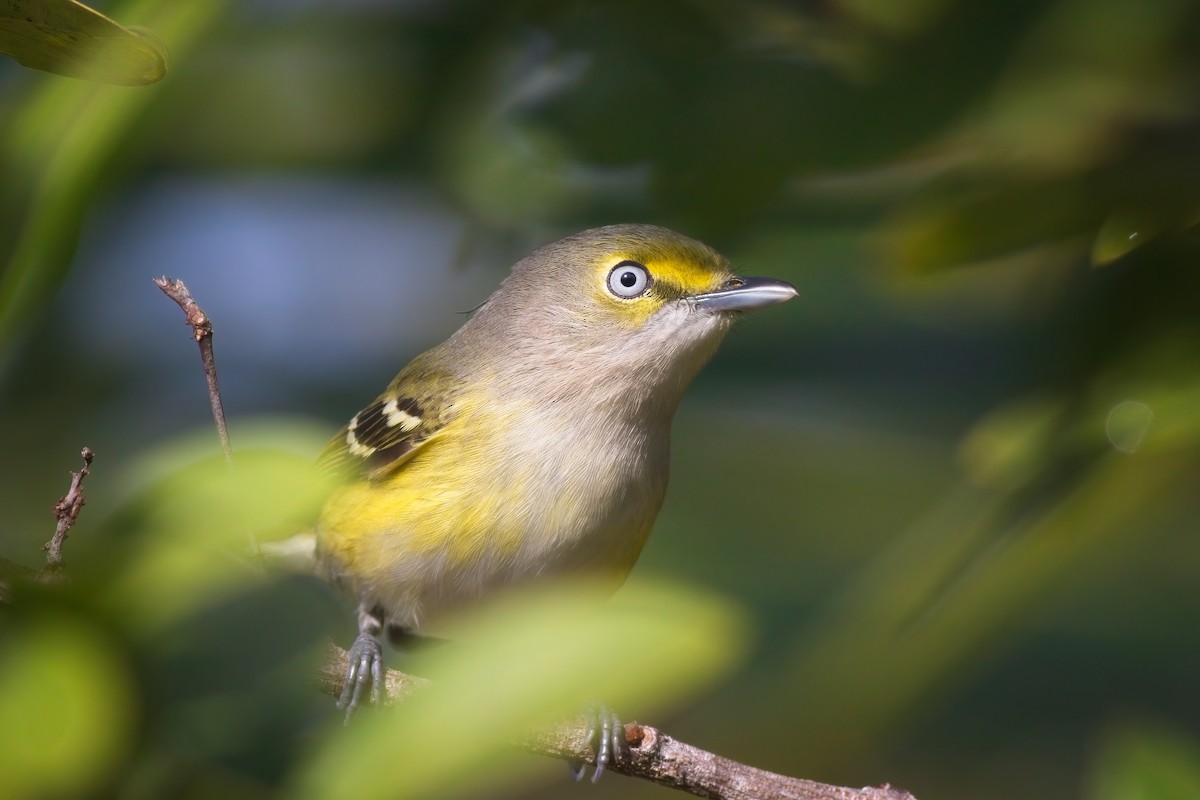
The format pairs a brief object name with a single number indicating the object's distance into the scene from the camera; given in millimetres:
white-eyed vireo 2011
